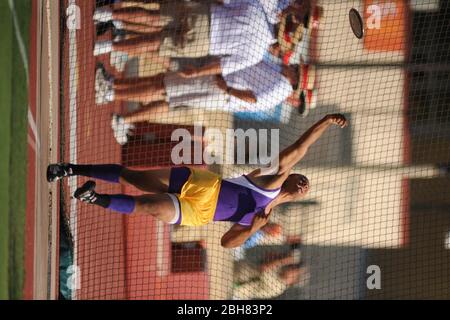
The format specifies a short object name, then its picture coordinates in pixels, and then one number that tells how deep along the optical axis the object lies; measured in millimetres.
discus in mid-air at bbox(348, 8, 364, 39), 8201
